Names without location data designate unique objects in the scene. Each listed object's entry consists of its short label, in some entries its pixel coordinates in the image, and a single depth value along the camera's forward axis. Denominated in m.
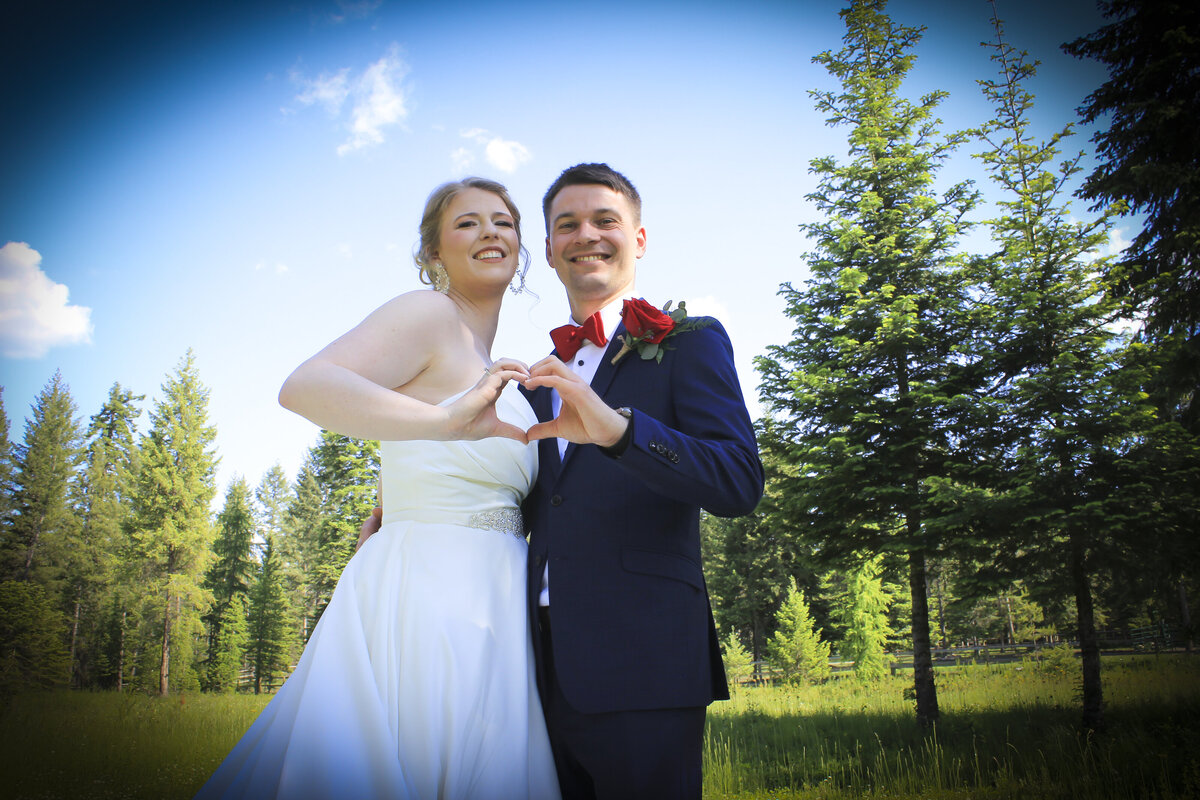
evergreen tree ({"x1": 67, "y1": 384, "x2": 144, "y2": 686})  25.62
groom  1.72
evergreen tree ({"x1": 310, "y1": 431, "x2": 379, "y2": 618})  22.38
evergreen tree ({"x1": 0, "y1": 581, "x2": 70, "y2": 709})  12.87
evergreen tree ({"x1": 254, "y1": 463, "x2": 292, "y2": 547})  51.09
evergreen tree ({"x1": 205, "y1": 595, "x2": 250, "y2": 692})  30.25
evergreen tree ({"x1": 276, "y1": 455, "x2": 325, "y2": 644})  43.22
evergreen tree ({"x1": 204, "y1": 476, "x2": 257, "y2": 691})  36.12
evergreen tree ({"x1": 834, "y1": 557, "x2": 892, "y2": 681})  23.02
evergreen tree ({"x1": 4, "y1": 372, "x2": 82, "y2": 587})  18.02
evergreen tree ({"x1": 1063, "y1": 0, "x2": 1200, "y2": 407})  9.68
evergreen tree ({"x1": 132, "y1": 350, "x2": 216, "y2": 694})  26.00
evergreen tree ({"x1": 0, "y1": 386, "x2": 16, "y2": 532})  14.33
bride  1.77
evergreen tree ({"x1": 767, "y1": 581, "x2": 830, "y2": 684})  22.72
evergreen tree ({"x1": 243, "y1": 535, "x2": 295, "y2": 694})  34.12
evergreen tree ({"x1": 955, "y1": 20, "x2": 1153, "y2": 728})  9.83
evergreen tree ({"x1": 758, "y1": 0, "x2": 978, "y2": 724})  11.12
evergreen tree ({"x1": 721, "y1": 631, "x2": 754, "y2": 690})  22.33
